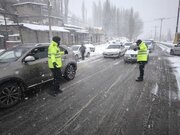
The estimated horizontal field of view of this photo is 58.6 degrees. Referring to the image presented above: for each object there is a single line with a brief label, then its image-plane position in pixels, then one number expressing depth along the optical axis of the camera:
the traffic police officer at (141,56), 7.93
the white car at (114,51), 17.24
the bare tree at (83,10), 112.69
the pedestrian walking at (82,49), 16.16
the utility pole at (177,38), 33.74
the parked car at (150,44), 22.33
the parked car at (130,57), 13.53
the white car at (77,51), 16.26
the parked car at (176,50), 18.89
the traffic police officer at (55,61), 5.84
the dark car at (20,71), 4.95
